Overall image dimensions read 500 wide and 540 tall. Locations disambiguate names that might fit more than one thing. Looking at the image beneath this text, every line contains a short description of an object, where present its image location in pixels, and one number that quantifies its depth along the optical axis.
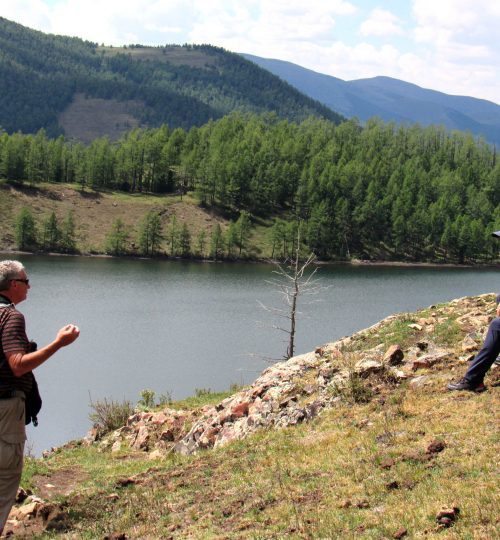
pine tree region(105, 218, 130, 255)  123.88
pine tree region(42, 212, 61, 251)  122.06
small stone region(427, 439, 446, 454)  8.84
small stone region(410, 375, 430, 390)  12.13
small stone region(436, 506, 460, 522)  6.74
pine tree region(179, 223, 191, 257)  128.25
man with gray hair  6.83
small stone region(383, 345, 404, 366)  13.67
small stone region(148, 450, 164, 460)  13.24
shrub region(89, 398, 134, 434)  17.78
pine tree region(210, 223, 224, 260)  127.12
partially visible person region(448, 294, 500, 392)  10.59
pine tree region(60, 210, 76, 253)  122.50
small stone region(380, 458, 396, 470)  8.62
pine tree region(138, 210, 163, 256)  126.25
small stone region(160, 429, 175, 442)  14.95
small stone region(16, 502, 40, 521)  8.75
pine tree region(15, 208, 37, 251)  118.94
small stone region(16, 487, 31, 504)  9.72
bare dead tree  26.66
